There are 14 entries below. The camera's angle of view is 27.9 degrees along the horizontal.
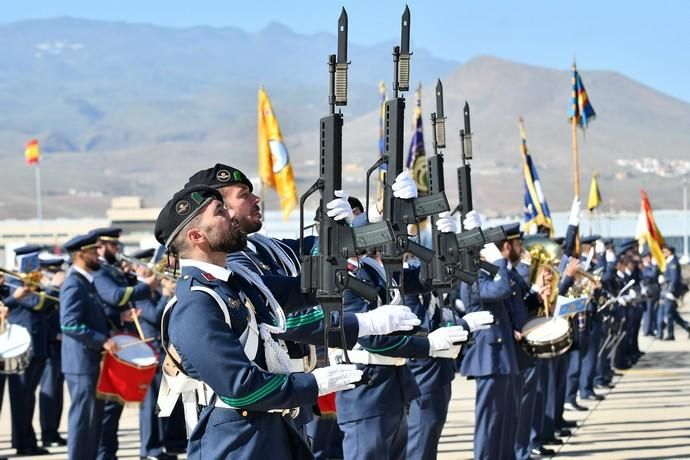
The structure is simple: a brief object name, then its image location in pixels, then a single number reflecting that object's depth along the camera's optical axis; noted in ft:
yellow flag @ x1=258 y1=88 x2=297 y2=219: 55.26
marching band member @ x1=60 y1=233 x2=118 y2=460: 33.53
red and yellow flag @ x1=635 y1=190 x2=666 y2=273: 76.18
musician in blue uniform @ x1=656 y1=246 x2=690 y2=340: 87.04
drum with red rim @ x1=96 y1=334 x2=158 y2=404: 34.60
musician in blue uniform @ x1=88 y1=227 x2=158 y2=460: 36.24
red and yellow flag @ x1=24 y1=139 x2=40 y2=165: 154.40
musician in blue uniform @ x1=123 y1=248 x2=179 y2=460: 37.58
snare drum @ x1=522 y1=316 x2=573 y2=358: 33.78
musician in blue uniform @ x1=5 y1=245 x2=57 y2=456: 41.04
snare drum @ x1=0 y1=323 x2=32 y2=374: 39.65
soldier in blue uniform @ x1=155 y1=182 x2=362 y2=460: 15.26
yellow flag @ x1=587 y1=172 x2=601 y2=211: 74.82
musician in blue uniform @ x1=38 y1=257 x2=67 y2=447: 42.34
